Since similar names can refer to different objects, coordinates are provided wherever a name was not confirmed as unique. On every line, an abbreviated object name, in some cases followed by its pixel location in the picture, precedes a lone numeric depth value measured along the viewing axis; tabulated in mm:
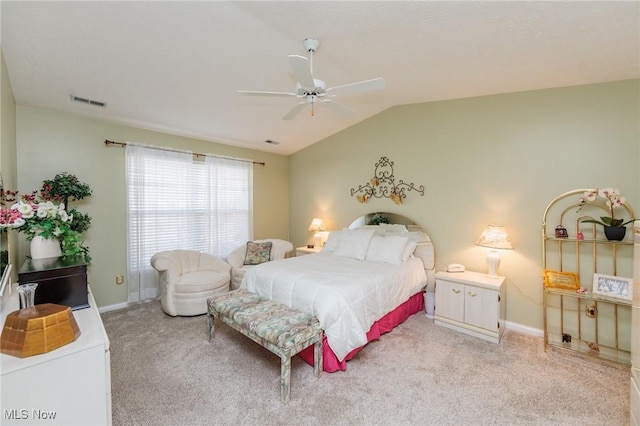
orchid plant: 2391
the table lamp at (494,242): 2976
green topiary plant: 2953
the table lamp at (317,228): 4902
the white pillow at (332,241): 4162
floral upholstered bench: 2004
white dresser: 1085
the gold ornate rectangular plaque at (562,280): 2660
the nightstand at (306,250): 4732
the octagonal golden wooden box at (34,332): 1152
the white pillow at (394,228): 3952
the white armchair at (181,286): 3391
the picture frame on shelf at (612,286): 2405
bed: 2355
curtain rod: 3502
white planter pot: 1990
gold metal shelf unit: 2566
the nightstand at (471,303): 2863
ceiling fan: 1918
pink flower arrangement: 1669
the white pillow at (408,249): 3525
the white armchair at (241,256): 4047
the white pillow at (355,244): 3703
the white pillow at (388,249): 3436
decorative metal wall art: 4004
